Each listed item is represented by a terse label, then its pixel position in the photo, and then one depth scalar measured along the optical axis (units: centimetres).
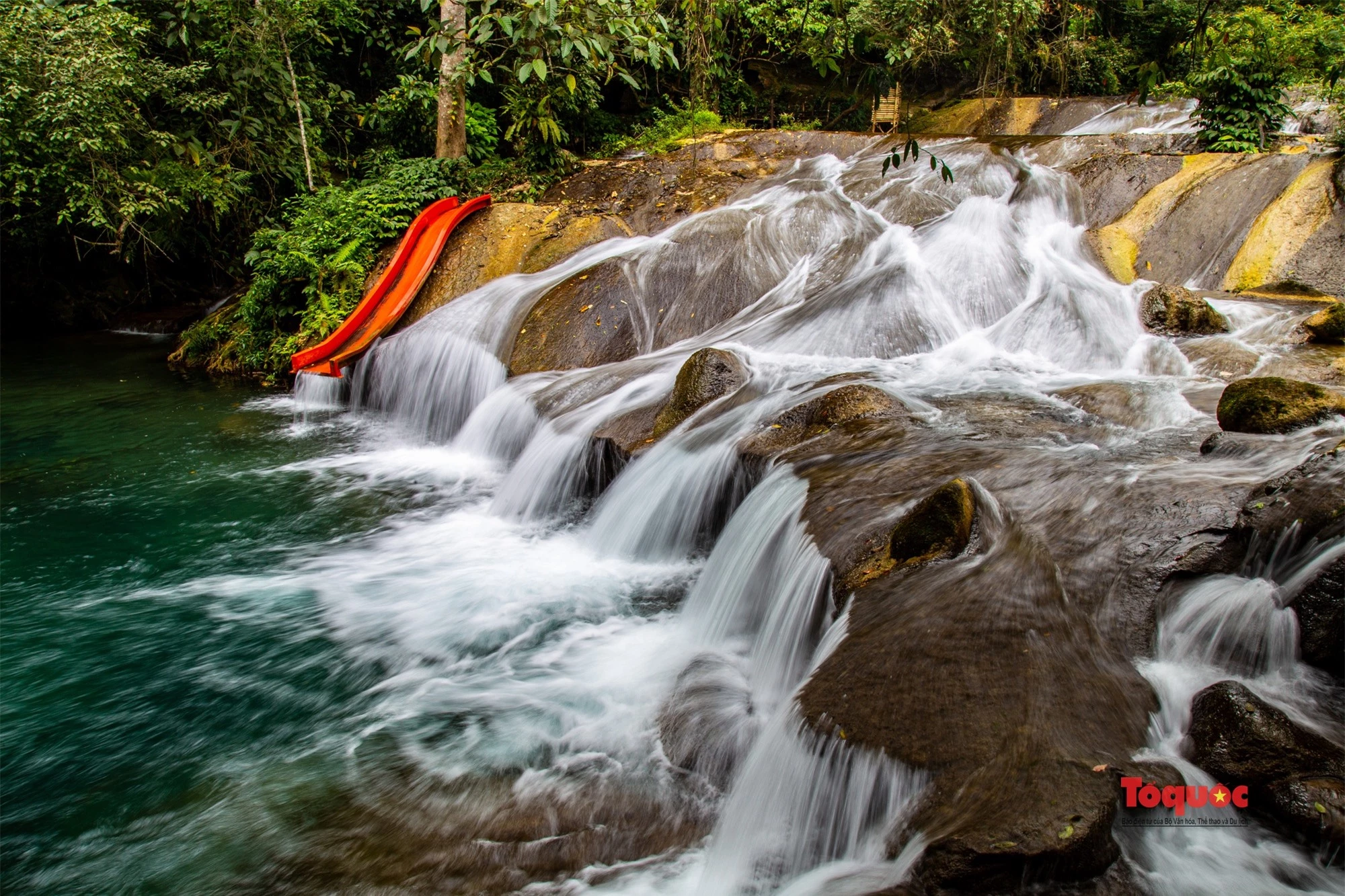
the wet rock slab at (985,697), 215
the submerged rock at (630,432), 579
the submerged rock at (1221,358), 552
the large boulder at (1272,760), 230
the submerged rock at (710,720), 326
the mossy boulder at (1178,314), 618
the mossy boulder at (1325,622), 272
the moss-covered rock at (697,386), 587
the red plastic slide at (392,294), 862
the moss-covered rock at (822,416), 495
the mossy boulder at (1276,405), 399
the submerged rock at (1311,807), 227
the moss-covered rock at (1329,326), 564
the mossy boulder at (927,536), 331
